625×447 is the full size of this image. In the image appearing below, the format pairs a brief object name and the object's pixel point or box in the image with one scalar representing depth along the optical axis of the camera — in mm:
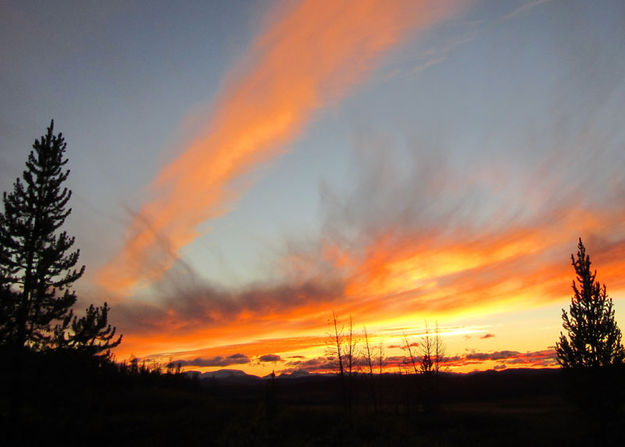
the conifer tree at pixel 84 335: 31073
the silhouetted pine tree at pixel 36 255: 29031
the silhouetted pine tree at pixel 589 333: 28703
